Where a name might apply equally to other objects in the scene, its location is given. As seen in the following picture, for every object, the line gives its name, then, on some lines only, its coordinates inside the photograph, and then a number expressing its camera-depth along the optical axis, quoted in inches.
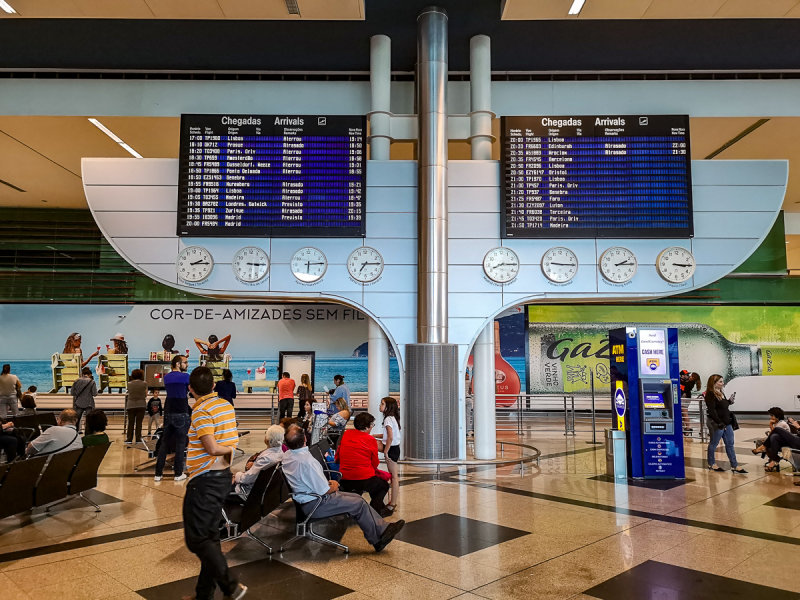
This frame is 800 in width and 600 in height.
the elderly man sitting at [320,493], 180.1
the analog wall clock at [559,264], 368.2
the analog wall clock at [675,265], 365.1
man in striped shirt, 136.3
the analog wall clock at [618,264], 366.6
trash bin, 308.0
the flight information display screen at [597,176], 363.6
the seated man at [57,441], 235.0
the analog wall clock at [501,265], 369.4
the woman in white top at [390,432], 258.5
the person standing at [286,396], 495.2
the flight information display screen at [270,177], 362.3
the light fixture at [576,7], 321.5
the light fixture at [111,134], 412.5
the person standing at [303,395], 394.6
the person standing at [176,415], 299.4
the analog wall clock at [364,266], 368.5
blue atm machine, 311.9
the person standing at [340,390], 422.3
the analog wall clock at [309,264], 366.9
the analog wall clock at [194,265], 363.6
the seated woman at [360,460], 211.5
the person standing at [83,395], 415.2
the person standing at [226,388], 409.4
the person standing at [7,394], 416.8
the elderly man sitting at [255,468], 196.1
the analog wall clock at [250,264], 365.1
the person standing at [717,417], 336.7
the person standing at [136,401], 420.5
